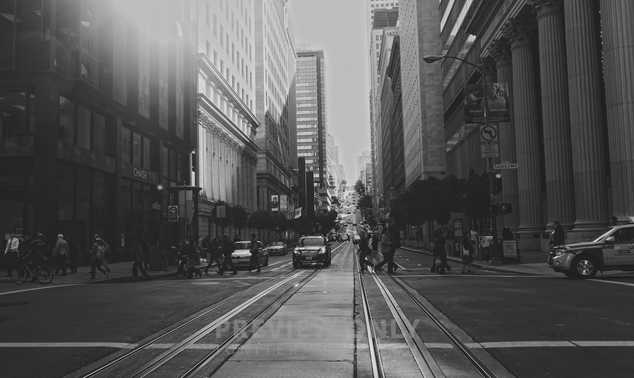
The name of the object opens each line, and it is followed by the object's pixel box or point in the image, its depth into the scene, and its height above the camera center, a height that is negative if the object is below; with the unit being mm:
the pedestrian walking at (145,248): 25561 -485
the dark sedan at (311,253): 31812 -1068
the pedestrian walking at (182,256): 26031 -874
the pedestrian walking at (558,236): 27500 -449
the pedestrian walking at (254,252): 29625 -881
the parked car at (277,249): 57188 -1465
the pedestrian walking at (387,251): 25812 -872
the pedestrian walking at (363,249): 27094 -811
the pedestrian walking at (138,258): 24484 -850
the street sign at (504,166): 27438 +2796
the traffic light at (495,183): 28172 +2072
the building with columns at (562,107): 26297 +6331
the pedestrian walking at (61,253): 25266 -589
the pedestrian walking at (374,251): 27775 -1017
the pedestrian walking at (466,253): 23844 -981
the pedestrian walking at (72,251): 27266 -594
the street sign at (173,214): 32312 +1173
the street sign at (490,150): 27781 +3575
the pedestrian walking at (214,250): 28953 -728
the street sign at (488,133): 27734 +4341
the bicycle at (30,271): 22203 -1179
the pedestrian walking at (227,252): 27380 -785
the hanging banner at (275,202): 95150 +4931
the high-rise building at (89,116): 30250 +7296
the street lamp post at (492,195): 28016 +1528
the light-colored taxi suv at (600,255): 19391 -957
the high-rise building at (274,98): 100500 +26144
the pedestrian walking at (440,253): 24766 -985
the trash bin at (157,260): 29047 -1121
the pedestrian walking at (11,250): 23294 -394
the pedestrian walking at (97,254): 23594 -634
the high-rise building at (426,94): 80188 +18181
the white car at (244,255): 31625 -1089
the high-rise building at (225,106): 62094 +15557
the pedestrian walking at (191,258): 25531 -947
